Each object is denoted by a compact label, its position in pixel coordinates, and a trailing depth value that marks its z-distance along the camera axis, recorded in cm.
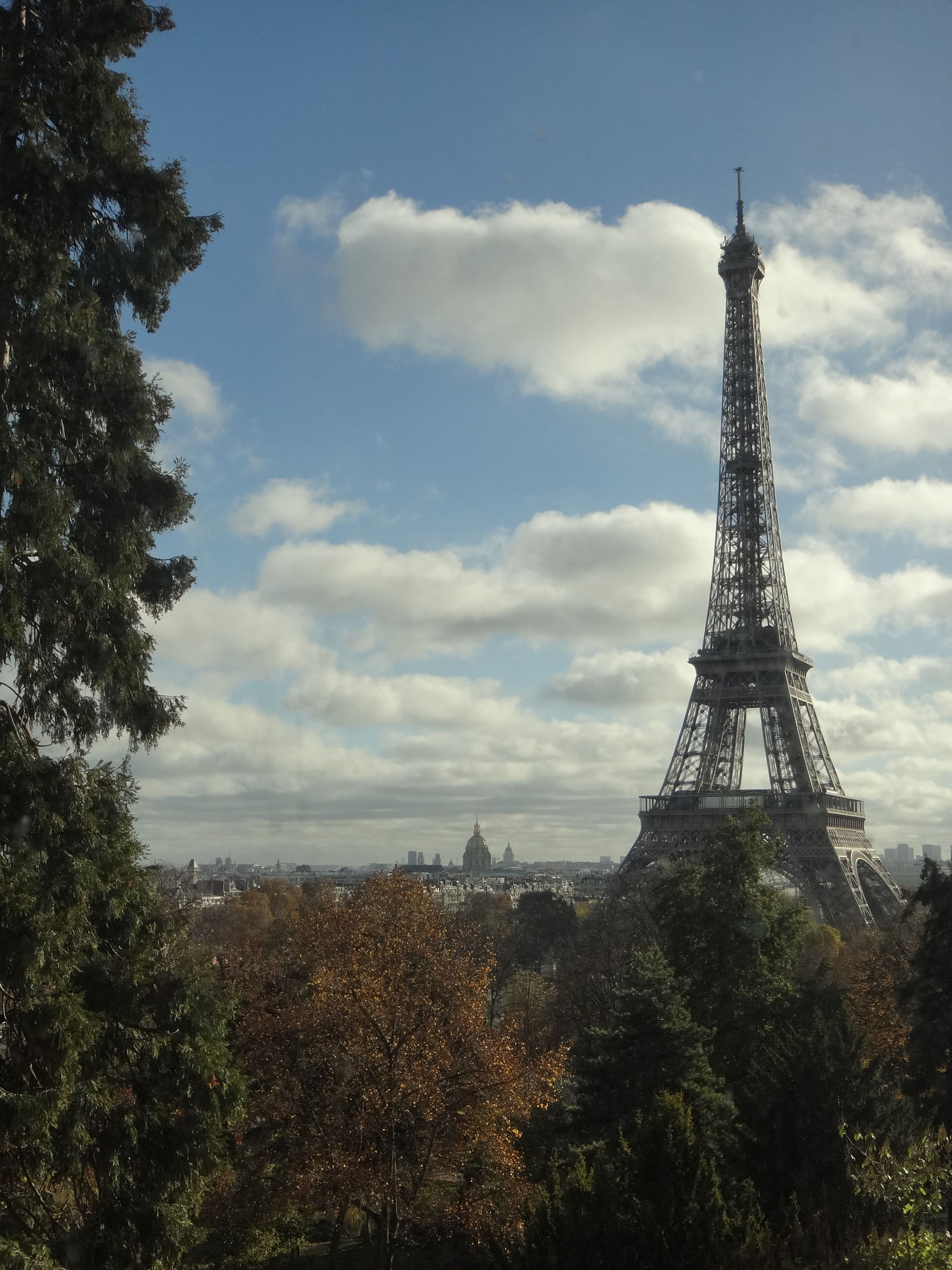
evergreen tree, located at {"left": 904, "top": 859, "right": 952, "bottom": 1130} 2595
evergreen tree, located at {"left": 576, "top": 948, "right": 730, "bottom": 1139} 2517
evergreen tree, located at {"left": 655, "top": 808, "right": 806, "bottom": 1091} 3031
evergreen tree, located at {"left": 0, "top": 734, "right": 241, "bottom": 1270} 1322
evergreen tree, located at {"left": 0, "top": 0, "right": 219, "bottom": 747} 1391
